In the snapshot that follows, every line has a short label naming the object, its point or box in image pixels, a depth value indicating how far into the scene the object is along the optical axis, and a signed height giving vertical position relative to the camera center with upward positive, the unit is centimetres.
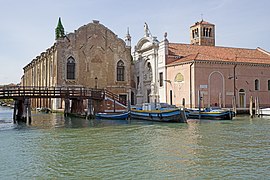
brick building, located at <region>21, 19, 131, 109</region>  4097 +487
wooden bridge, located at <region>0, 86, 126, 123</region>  2783 +23
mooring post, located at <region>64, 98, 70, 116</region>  3659 -74
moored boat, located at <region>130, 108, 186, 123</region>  2642 -105
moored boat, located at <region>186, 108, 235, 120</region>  2923 -107
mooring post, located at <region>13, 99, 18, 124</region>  3044 -56
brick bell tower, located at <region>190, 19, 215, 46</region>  5359 +1028
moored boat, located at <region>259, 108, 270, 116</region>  3334 -105
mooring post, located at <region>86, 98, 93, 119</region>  3172 -66
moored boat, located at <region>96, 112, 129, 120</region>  3009 -122
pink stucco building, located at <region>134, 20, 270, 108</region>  3572 +290
